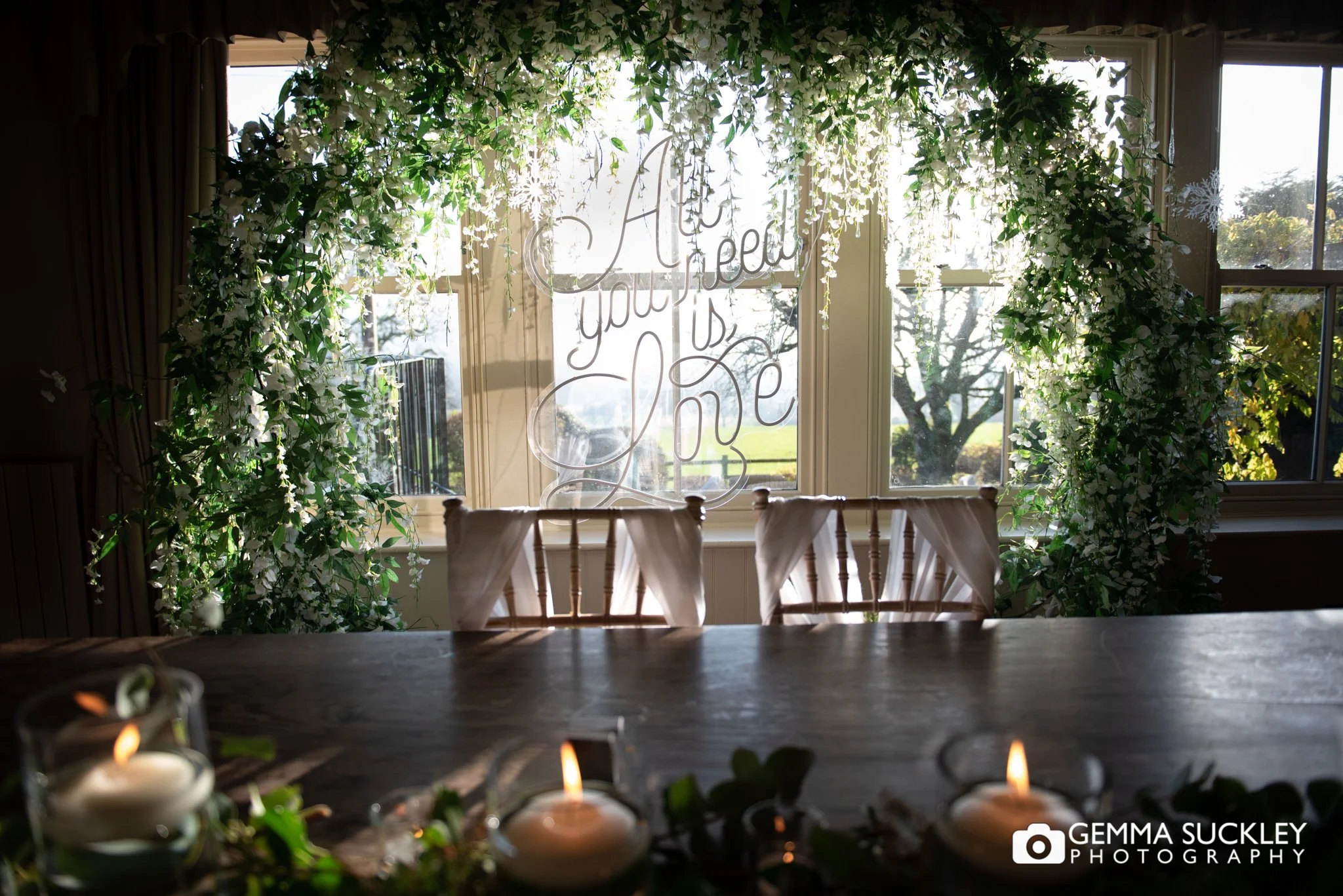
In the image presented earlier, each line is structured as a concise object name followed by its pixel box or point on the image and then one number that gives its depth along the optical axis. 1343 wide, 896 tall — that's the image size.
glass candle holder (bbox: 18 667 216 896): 0.63
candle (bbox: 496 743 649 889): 0.63
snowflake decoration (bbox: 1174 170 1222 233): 2.96
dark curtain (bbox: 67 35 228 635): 2.62
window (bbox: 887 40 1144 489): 3.03
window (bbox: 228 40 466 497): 2.94
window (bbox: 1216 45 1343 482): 2.99
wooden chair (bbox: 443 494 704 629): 1.74
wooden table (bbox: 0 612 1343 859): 1.02
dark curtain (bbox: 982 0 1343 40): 2.39
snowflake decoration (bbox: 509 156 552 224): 2.53
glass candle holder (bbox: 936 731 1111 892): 0.66
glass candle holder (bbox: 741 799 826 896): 0.71
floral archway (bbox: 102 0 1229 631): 2.04
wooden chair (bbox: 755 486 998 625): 1.78
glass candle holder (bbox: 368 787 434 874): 0.73
